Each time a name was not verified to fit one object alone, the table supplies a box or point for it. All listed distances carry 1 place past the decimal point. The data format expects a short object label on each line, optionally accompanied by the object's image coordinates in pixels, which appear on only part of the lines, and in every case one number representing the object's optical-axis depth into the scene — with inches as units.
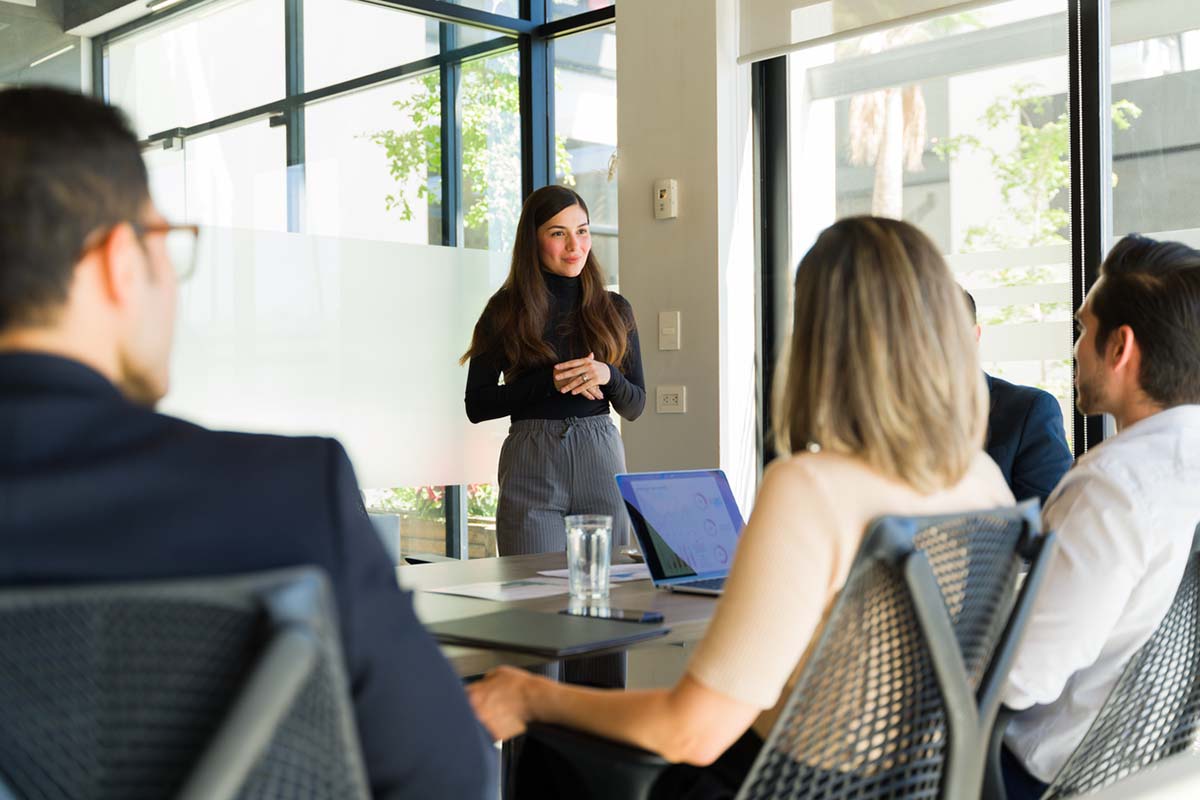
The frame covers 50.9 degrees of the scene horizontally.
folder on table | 62.7
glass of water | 82.7
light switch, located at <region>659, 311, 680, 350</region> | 179.0
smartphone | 72.3
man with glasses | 32.0
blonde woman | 48.7
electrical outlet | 178.9
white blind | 159.5
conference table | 62.2
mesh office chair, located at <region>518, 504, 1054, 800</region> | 46.4
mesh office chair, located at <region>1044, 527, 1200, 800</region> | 64.1
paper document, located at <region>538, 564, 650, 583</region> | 94.2
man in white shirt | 65.3
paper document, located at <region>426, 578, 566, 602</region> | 83.3
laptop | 90.4
